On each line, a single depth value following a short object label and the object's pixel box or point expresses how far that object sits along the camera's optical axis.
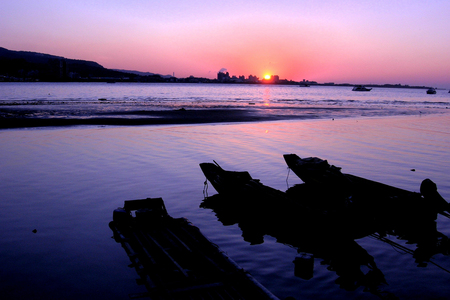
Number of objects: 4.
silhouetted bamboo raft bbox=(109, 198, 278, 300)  5.91
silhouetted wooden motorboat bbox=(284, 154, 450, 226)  9.95
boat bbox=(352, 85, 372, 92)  191.74
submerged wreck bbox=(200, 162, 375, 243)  8.99
